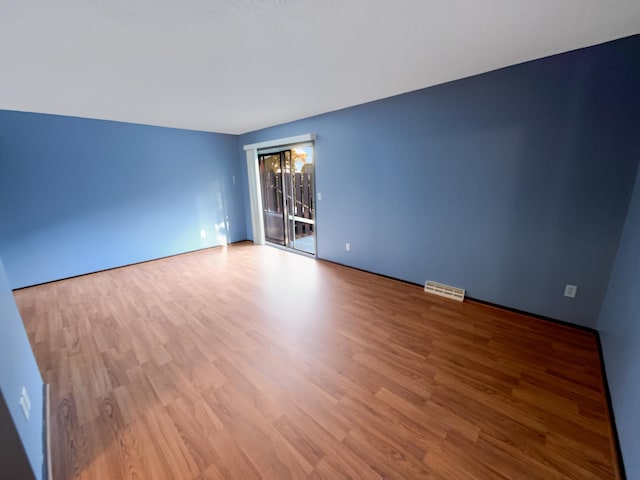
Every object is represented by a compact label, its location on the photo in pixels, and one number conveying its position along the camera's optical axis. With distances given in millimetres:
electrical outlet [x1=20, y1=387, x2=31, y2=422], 1145
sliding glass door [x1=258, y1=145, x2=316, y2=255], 4969
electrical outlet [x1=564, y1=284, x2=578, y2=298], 2177
